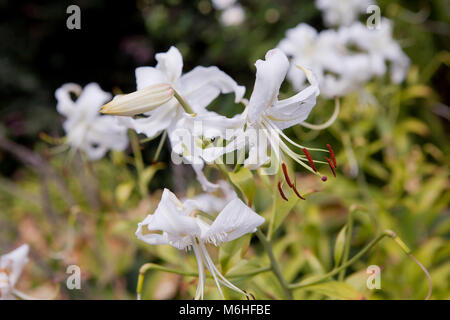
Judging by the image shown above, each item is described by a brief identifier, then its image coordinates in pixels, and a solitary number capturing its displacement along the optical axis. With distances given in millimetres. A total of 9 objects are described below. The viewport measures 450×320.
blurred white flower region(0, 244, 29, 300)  635
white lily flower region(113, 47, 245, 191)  559
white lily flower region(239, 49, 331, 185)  464
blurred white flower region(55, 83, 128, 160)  955
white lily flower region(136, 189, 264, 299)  473
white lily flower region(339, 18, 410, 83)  1401
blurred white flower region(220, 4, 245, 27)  2443
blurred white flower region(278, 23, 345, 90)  1317
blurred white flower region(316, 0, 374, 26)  1697
